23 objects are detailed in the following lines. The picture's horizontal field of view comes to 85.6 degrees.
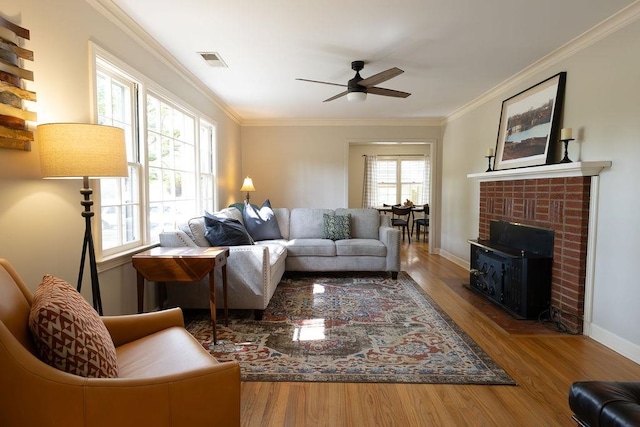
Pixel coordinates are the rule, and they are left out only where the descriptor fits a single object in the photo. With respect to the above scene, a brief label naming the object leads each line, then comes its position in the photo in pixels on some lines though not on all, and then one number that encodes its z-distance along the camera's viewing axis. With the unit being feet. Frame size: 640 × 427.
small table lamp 19.04
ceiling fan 10.89
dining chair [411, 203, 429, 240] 25.76
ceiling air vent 10.89
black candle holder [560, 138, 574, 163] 9.62
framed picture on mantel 10.63
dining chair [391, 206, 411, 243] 25.88
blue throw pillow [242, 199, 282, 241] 15.78
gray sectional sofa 10.02
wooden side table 8.19
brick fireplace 9.21
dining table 27.07
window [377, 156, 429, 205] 29.40
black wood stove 10.27
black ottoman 3.48
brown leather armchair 3.29
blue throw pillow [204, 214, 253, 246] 10.93
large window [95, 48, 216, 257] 8.48
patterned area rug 7.25
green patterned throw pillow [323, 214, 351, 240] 16.05
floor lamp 5.62
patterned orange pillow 3.55
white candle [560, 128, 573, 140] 9.51
